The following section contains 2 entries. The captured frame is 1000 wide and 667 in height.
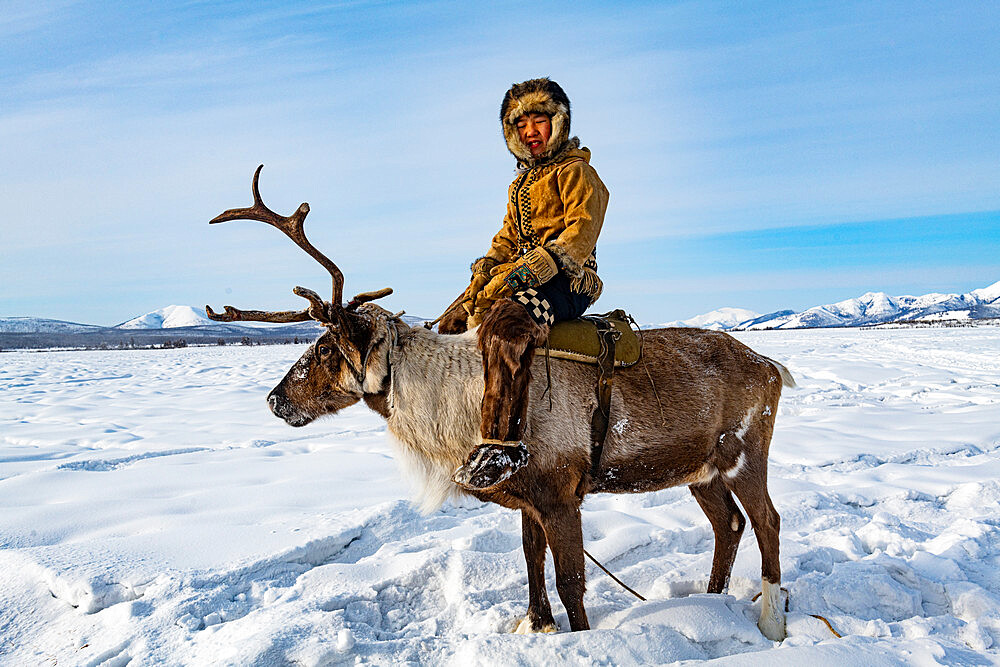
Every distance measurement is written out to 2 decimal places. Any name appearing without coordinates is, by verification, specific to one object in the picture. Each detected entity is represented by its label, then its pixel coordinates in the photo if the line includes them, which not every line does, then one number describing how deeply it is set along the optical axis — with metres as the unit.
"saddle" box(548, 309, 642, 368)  3.55
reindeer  3.38
